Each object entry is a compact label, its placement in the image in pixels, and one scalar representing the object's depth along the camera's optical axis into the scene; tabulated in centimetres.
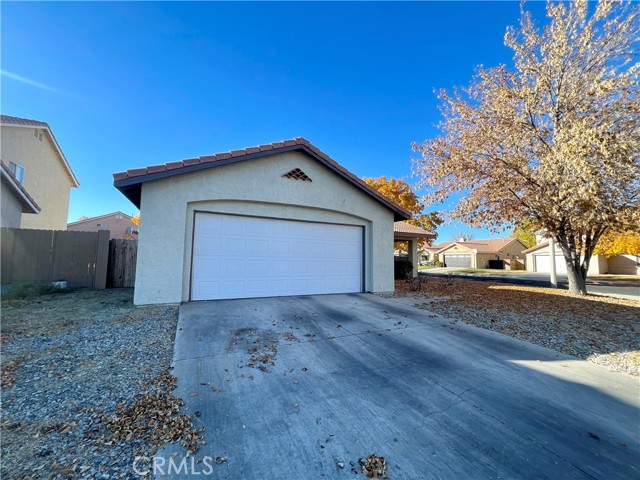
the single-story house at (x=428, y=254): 5069
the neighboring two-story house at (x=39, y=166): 1370
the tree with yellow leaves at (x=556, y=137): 787
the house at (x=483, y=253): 4119
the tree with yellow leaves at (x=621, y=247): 2166
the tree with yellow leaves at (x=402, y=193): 2444
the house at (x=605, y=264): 2793
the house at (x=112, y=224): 2890
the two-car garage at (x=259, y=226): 684
